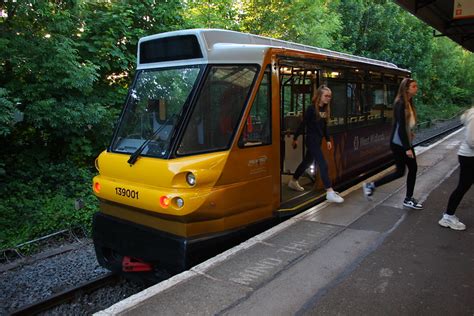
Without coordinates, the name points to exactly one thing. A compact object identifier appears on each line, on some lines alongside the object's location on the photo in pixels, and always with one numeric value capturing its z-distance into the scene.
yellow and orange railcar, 4.18
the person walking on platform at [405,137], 5.48
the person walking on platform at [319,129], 5.95
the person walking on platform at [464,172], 4.61
